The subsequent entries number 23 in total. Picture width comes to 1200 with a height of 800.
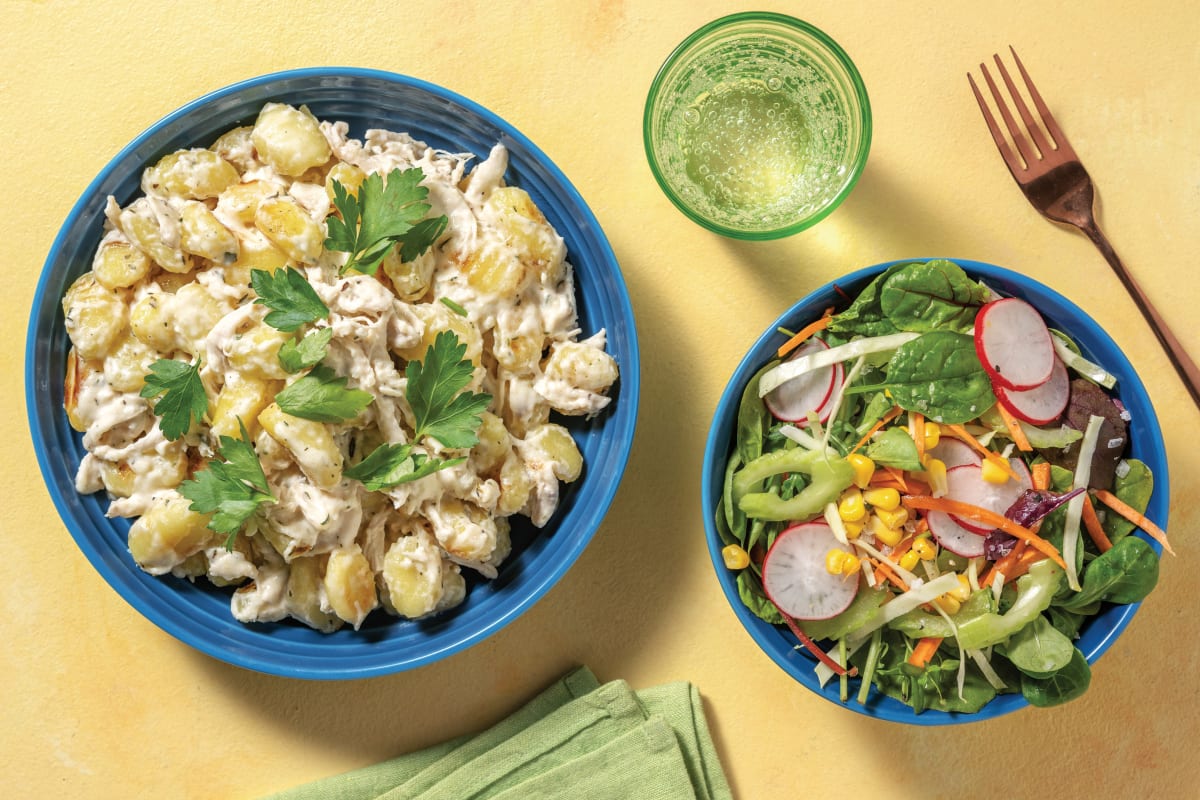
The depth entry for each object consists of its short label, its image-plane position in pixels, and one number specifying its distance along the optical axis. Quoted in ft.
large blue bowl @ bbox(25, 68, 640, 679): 2.08
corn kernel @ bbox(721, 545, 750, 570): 2.08
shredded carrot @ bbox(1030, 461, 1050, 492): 2.04
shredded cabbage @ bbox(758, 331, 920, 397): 2.06
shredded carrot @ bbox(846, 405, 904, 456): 2.06
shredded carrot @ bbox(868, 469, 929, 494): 2.05
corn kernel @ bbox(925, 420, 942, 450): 2.04
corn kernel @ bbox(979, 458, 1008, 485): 2.02
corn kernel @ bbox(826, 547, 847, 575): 2.03
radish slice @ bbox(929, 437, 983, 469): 2.06
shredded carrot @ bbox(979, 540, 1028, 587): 2.04
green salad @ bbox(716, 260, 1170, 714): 2.03
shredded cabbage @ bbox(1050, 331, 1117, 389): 2.08
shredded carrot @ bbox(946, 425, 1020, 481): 2.03
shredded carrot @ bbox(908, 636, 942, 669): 2.06
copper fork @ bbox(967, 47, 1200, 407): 2.26
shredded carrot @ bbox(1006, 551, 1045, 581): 2.04
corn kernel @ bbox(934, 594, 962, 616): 2.04
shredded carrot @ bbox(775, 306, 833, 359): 2.09
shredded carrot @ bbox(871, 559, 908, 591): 2.05
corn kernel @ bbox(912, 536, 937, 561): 2.04
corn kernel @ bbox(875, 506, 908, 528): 2.04
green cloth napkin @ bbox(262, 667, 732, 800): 2.23
